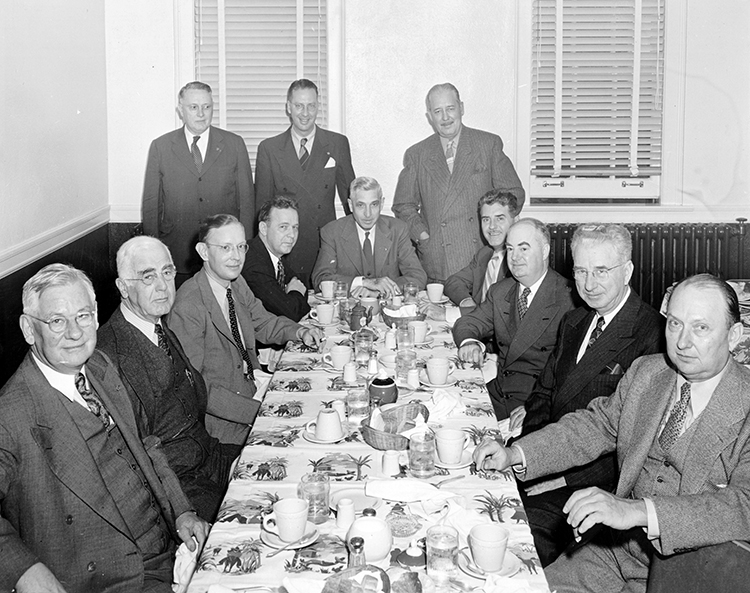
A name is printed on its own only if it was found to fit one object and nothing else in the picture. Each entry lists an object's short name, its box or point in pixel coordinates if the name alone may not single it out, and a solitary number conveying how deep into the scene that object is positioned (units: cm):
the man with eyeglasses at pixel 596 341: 341
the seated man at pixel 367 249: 599
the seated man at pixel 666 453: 244
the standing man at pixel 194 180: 669
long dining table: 217
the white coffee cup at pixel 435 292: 544
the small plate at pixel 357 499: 252
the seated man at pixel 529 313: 441
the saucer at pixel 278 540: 228
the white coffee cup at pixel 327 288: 542
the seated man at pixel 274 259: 525
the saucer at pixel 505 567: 215
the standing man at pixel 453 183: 662
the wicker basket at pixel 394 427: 294
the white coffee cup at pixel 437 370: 371
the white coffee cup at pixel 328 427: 305
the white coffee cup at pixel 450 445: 282
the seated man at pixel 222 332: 399
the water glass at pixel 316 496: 245
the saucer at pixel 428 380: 375
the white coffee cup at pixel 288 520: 229
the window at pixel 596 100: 734
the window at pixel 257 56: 738
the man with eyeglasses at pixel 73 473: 249
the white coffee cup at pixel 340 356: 398
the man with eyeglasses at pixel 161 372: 329
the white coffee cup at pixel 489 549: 215
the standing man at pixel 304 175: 675
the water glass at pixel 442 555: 215
